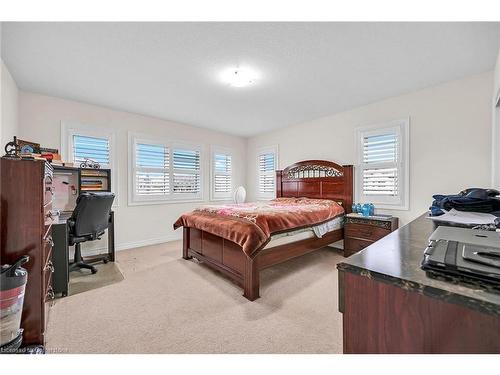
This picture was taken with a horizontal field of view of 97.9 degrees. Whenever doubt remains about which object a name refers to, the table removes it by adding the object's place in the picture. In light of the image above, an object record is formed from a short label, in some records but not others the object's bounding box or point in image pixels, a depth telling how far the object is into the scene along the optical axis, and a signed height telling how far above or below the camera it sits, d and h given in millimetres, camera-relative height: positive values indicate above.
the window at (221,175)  5156 +265
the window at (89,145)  3332 +655
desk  2163 -720
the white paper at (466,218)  1308 -213
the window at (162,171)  4008 +289
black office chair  2604 -428
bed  2261 -548
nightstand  3051 -640
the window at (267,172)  5164 +325
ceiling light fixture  2492 +1313
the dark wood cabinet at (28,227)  1464 -286
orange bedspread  2235 -427
